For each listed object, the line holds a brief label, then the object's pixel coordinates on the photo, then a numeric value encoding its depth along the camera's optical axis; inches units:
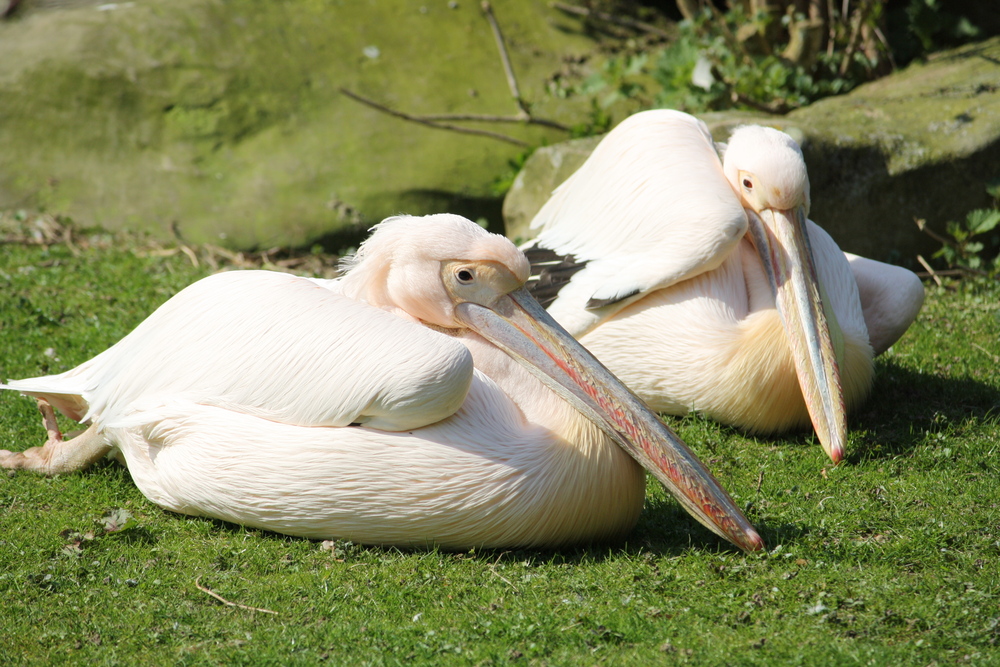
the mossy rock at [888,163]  476.1
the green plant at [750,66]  580.7
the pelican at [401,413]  246.8
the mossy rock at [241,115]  557.3
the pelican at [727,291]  320.2
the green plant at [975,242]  470.0
